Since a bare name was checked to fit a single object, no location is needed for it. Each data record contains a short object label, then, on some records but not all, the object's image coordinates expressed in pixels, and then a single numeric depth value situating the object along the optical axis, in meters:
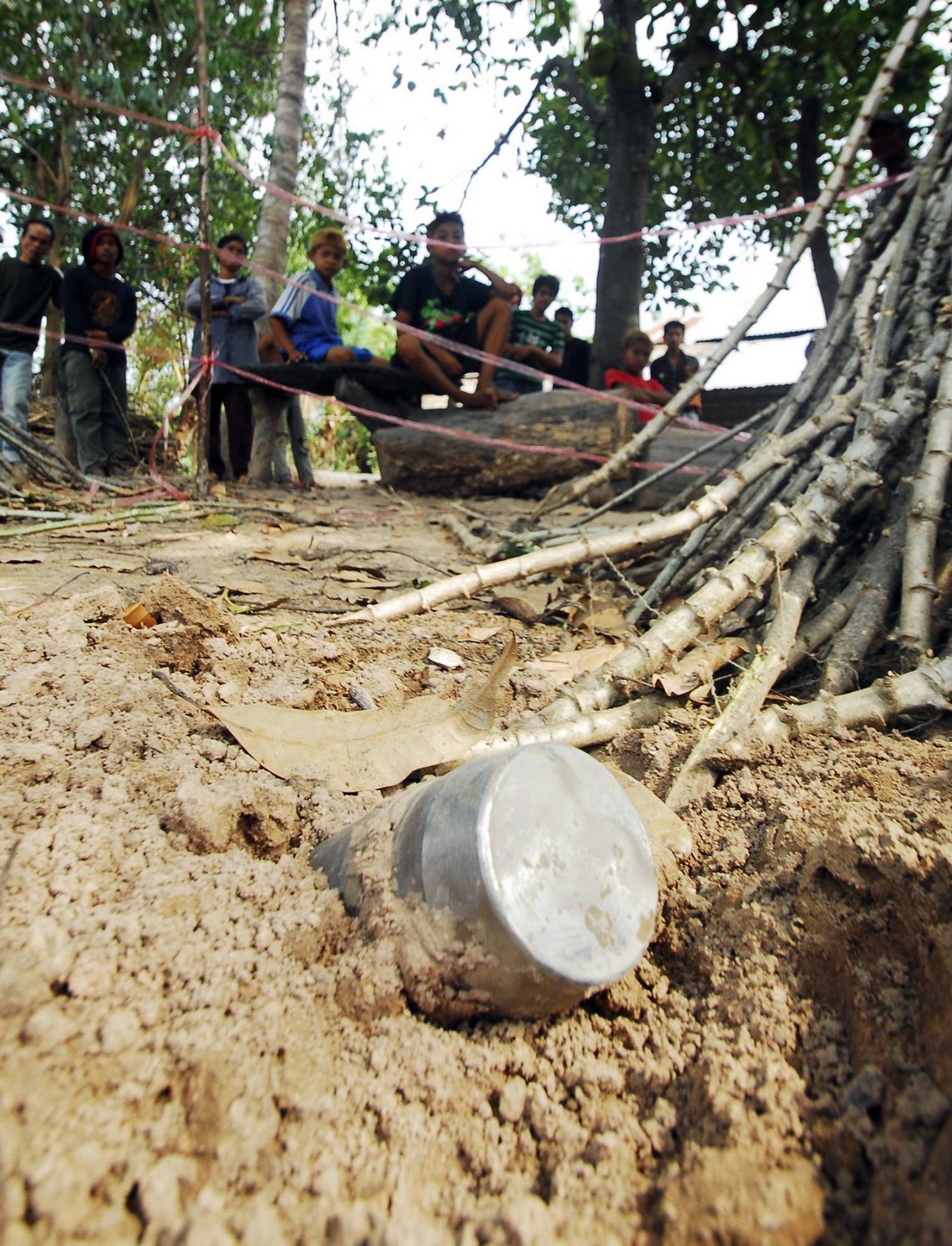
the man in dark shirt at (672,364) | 6.79
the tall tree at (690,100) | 5.89
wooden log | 5.06
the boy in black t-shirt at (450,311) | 5.56
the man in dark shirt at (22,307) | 5.02
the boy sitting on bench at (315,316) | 5.55
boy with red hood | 5.21
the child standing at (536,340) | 6.04
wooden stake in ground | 4.25
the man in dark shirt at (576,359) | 6.55
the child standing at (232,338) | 5.57
